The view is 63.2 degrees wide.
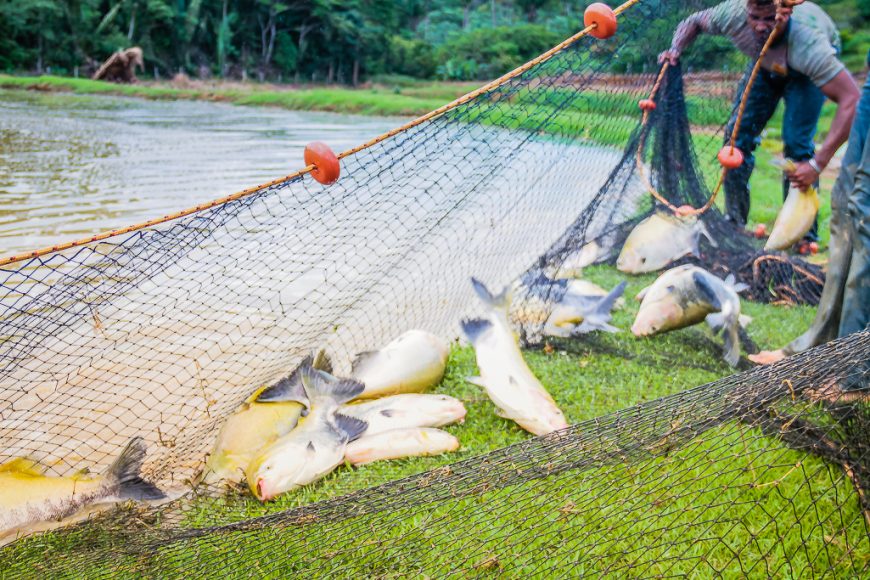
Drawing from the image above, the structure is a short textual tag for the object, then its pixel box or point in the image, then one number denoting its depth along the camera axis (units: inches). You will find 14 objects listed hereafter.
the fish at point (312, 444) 120.1
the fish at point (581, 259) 217.8
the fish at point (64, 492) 110.3
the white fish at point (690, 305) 162.4
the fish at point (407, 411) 135.1
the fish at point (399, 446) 128.6
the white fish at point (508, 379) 133.5
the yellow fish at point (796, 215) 196.2
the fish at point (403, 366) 149.5
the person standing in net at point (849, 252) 119.9
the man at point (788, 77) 193.9
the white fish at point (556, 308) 175.2
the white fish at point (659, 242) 227.0
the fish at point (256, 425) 127.0
